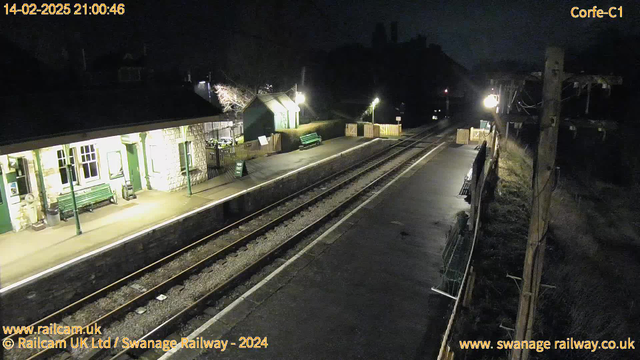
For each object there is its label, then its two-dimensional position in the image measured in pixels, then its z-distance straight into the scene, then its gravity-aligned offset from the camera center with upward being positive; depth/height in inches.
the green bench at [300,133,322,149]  1009.4 -64.6
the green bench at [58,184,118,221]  474.6 -97.9
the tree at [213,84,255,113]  1494.8 +84.3
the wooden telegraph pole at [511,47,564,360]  192.7 -42.3
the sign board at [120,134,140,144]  558.9 -25.9
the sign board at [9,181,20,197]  431.3 -71.7
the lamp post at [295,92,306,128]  1112.7 +49.8
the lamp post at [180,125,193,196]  576.6 -48.0
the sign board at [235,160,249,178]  695.7 -93.1
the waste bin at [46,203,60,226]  456.4 -109.1
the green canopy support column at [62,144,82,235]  423.9 -82.6
